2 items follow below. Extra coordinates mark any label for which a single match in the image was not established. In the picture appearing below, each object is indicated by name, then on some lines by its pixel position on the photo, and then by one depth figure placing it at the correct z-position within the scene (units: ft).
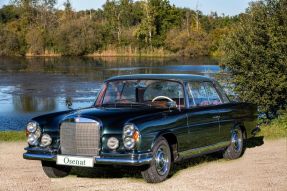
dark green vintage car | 26.61
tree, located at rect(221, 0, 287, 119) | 61.05
